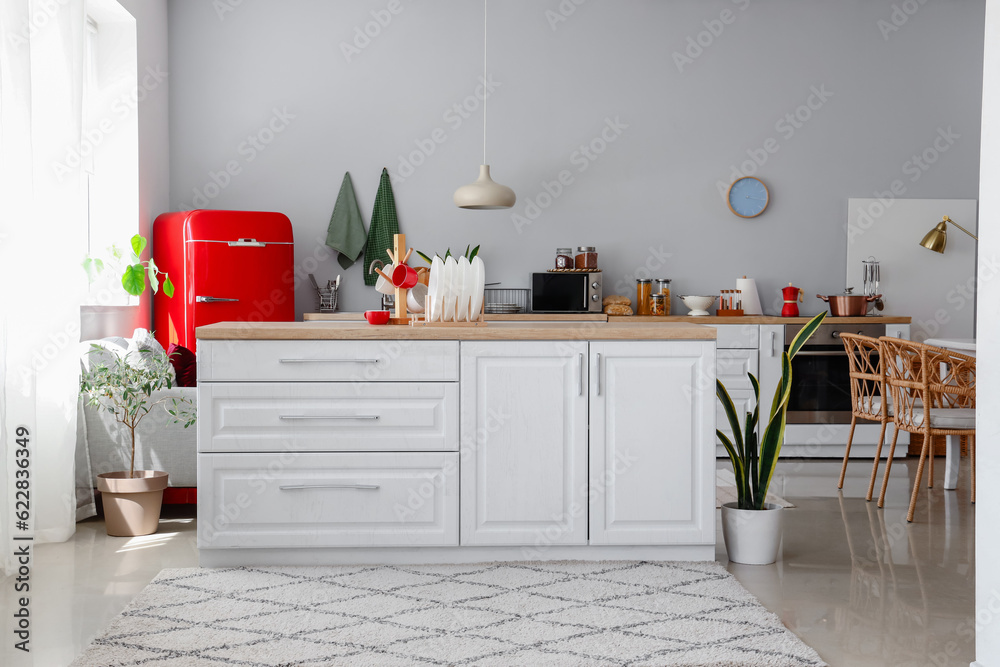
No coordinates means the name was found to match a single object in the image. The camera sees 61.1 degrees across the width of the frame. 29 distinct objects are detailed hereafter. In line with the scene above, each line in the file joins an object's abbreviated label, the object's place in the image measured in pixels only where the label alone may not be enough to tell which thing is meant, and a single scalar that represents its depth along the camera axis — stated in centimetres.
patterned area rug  223
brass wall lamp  591
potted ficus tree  348
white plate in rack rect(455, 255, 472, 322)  325
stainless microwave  569
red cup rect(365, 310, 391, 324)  319
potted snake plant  304
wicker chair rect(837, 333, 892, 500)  408
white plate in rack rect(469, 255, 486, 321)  325
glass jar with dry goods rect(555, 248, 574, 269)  580
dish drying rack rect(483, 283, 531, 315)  588
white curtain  307
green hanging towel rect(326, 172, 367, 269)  584
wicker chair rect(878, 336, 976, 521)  377
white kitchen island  293
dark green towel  588
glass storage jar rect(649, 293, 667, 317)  585
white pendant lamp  524
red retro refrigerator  508
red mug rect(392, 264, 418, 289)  328
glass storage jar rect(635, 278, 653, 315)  588
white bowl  578
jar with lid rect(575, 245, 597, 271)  580
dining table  439
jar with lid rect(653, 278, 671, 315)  588
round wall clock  607
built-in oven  550
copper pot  566
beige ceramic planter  347
